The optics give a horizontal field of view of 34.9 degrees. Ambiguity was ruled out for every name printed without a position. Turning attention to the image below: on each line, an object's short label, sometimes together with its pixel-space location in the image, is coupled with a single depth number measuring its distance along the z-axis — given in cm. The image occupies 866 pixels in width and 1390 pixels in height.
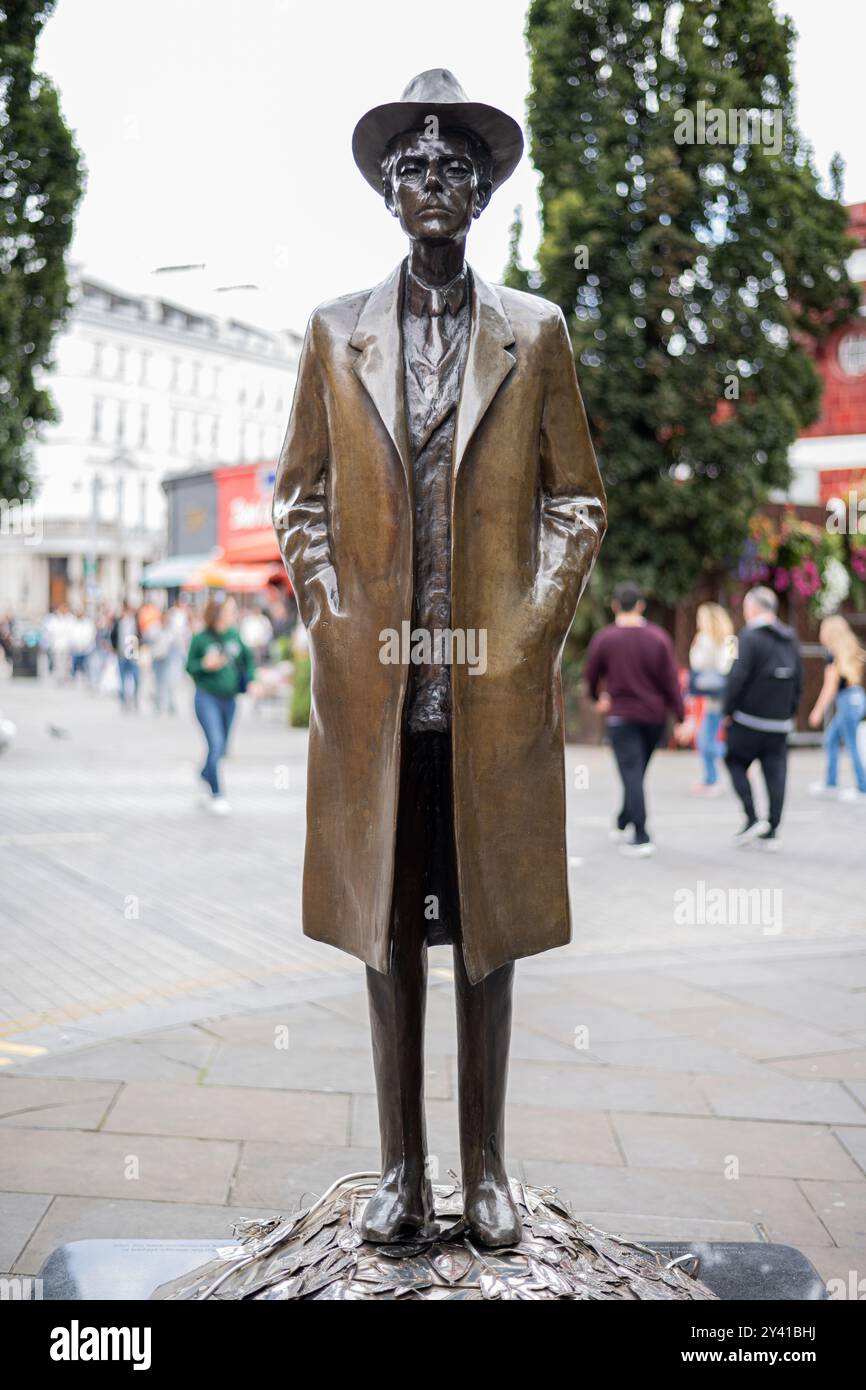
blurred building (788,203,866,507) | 2366
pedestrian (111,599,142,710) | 2494
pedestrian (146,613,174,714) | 2466
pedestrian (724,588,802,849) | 1022
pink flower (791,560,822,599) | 1831
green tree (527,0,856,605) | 1698
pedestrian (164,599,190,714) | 2461
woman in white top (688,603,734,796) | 1319
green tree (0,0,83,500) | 1356
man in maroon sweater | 995
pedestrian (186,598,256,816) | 1136
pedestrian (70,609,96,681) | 3522
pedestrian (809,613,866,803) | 1263
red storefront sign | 3167
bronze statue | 272
